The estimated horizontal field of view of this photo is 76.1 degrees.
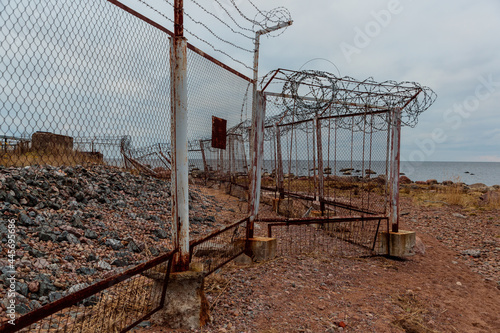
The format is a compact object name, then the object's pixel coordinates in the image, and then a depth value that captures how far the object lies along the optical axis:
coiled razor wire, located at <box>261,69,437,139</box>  5.39
